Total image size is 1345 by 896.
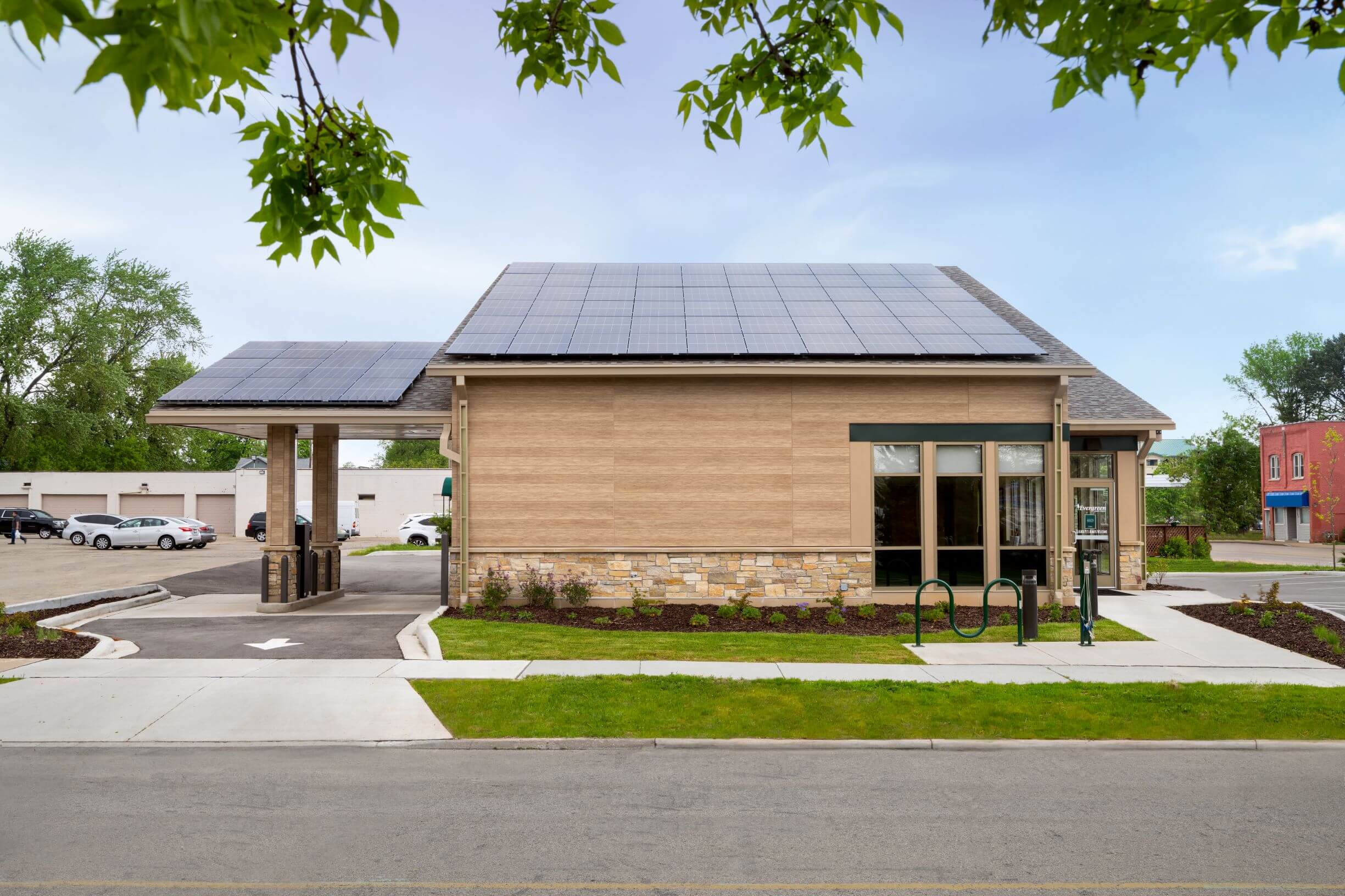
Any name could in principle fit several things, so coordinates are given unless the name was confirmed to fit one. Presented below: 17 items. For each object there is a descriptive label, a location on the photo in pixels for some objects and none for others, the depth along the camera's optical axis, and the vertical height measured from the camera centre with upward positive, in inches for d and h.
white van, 1903.3 -48.0
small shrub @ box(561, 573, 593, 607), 623.5 -68.8
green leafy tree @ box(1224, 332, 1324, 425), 3068.4 +402.2
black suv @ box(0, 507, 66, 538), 1782.7 -58.8
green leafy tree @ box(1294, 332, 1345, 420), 2928.2 +362.8
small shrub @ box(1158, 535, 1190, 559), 1196.5 -77.0
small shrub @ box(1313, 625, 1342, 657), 504.4 -82.7
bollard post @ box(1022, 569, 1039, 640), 533.6 -66.7
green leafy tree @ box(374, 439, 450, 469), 3914.9 +168.1
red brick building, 1955.0 +26.1
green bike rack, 519.2 -71.4
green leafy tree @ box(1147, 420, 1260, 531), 2198.6 +20.7
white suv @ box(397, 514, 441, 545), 1600.6 -71.1
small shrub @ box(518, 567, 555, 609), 629.0 -66.6
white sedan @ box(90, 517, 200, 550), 1509.6 -70.2
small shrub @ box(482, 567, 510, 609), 623.2 -67.1
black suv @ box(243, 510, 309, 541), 1847.3 -70.7
